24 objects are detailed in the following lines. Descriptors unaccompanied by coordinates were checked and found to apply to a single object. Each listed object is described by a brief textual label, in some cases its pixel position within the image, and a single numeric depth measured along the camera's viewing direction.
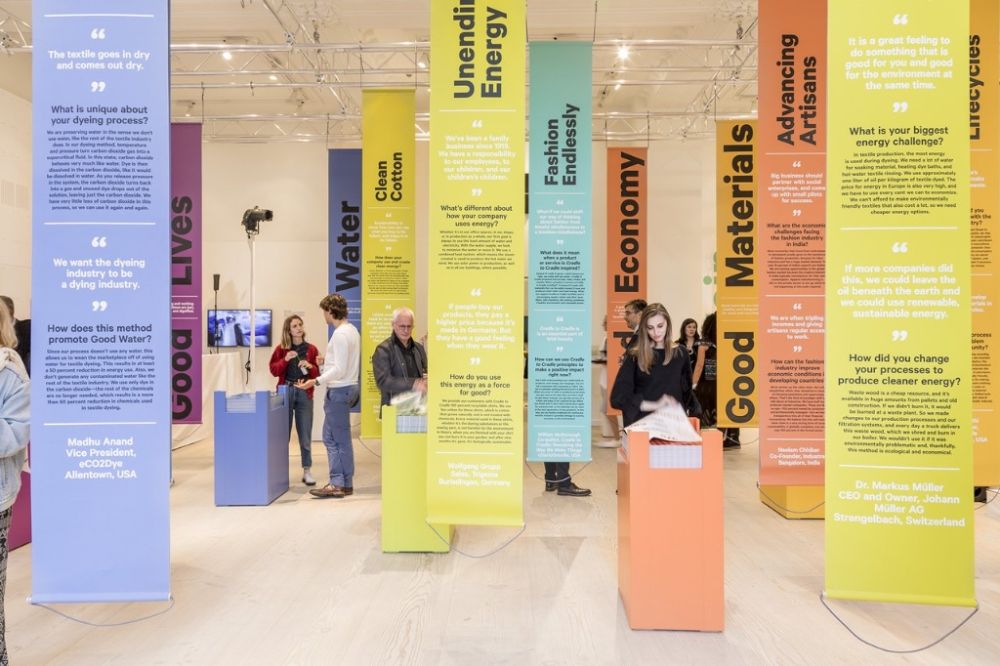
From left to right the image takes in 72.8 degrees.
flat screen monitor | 10.21
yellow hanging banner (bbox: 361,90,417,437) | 7.06
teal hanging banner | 5.08
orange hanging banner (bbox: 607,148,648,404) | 7.91
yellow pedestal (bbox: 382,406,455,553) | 4.10
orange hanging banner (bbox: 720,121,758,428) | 6.04
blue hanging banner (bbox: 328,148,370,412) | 7.89
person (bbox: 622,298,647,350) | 6.43
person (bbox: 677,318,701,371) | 7.59
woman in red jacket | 6.14
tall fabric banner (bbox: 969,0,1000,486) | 4.22
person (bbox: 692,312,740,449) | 7.72
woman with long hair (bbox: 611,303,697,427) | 4.16
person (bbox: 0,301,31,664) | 2.39
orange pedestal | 3.02
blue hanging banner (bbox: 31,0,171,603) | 2.81
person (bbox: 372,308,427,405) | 4.91
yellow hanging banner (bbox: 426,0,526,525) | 3.51
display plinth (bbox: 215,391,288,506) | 5.39
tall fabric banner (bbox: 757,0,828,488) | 4.31
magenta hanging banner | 6.34
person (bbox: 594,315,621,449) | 8.29
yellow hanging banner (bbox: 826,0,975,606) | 2.96
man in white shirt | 5.53
